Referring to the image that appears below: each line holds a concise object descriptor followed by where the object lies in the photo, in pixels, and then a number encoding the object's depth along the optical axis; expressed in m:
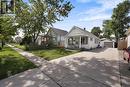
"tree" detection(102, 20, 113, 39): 21.33
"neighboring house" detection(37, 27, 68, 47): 15.93
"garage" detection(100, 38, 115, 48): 23.19
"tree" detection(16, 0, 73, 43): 11.50
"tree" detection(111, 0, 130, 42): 20.09
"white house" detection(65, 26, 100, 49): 11.98
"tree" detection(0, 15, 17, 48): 5.37
